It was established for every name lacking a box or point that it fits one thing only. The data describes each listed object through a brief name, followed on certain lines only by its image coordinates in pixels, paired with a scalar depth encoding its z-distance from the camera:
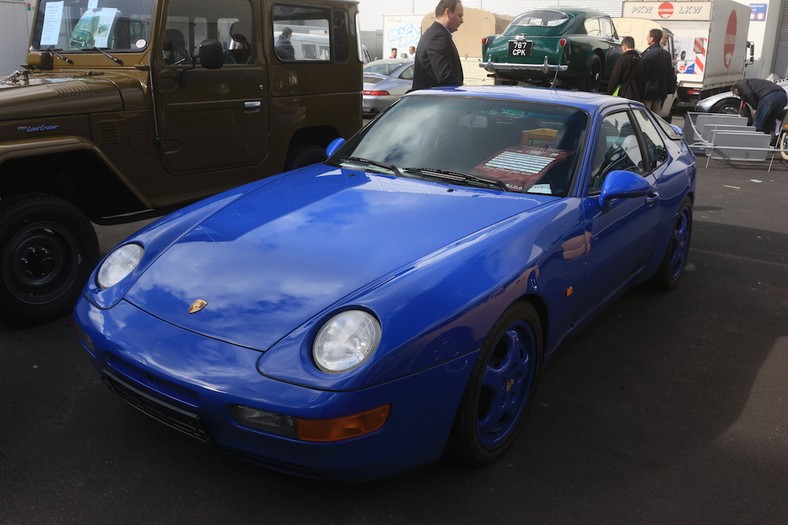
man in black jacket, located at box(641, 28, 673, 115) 10.06
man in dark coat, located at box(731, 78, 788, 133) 11.79
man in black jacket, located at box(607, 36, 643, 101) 9.98
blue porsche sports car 2.22
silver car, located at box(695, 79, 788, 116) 15.76
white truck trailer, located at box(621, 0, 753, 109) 17.64
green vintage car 13.59
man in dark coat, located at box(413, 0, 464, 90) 6.16
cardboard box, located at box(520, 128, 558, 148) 3.53
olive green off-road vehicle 4.05
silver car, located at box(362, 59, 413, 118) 14.76
